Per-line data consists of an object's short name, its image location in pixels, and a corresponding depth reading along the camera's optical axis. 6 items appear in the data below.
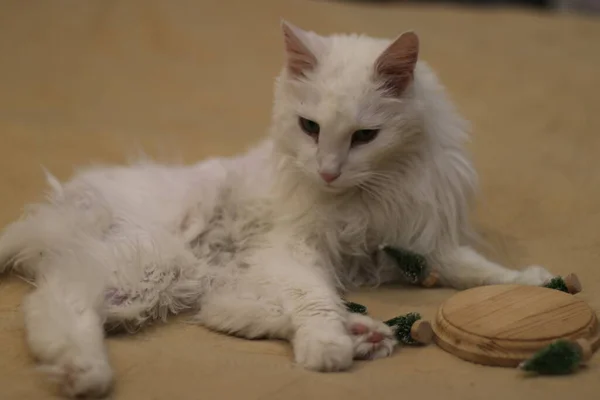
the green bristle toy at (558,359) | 0.92
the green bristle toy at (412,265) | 1.10
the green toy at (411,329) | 0.99
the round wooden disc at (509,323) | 0.95
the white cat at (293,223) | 1.01
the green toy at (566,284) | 1.05
